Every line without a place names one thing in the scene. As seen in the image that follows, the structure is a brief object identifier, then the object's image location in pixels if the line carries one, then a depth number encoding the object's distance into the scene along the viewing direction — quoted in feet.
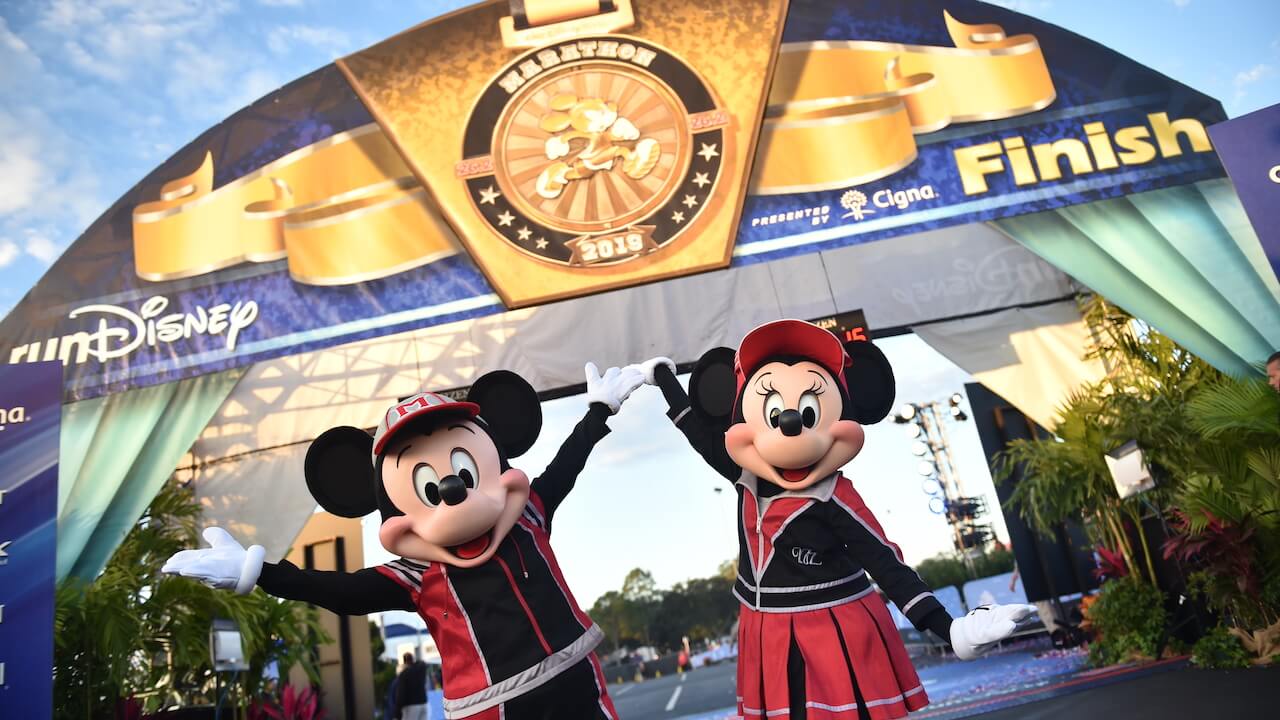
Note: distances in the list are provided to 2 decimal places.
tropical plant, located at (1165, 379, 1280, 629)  13.66
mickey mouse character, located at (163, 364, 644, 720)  6.91
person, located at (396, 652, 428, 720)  22.27
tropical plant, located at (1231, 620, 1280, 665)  15.39
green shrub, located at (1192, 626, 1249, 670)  16.01
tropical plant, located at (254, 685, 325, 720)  19.83
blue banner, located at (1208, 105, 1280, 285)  12.43
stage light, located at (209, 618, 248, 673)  16.16
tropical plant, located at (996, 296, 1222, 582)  19.10
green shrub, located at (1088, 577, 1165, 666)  20.10
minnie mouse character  7.47
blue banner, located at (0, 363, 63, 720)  10.72
